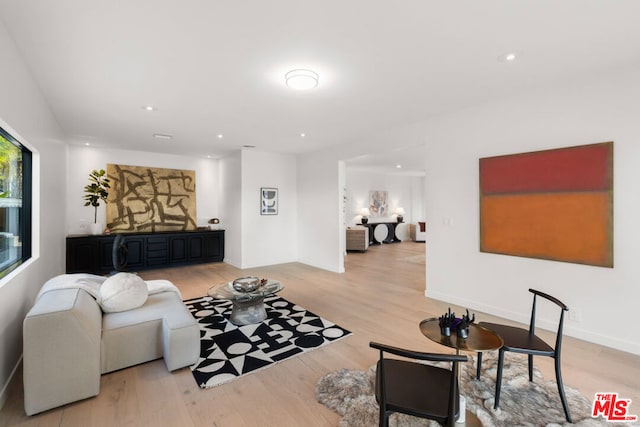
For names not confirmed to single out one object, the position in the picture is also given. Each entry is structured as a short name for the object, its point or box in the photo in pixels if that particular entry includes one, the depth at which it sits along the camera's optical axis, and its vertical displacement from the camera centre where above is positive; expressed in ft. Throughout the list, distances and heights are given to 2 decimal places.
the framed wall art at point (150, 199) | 20.66 +0.94
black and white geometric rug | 8.15 -4.37
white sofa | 6.25 -3.27
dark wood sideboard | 18.15 -2.70
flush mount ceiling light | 9.04 +4.25
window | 7.81 +0.27
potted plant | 18.62 +1.32
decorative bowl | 11.10 -2.88
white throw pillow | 8.61 -2.50
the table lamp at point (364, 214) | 33.64 -0.25
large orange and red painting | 9.27 +0.28
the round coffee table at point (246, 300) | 10.70 -3.34
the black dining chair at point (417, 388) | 4.27 -3.06
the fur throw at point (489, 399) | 6.00 -4.31
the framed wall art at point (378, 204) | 35.60 +1.01
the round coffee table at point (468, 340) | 5.52 -2.57
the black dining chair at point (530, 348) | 6.13 -2.95
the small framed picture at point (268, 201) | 21.88 +0.84
